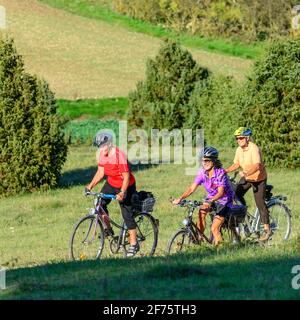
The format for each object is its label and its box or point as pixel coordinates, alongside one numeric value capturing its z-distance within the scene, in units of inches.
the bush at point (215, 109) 1584.6
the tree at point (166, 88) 1754.4
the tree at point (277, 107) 1269.7
